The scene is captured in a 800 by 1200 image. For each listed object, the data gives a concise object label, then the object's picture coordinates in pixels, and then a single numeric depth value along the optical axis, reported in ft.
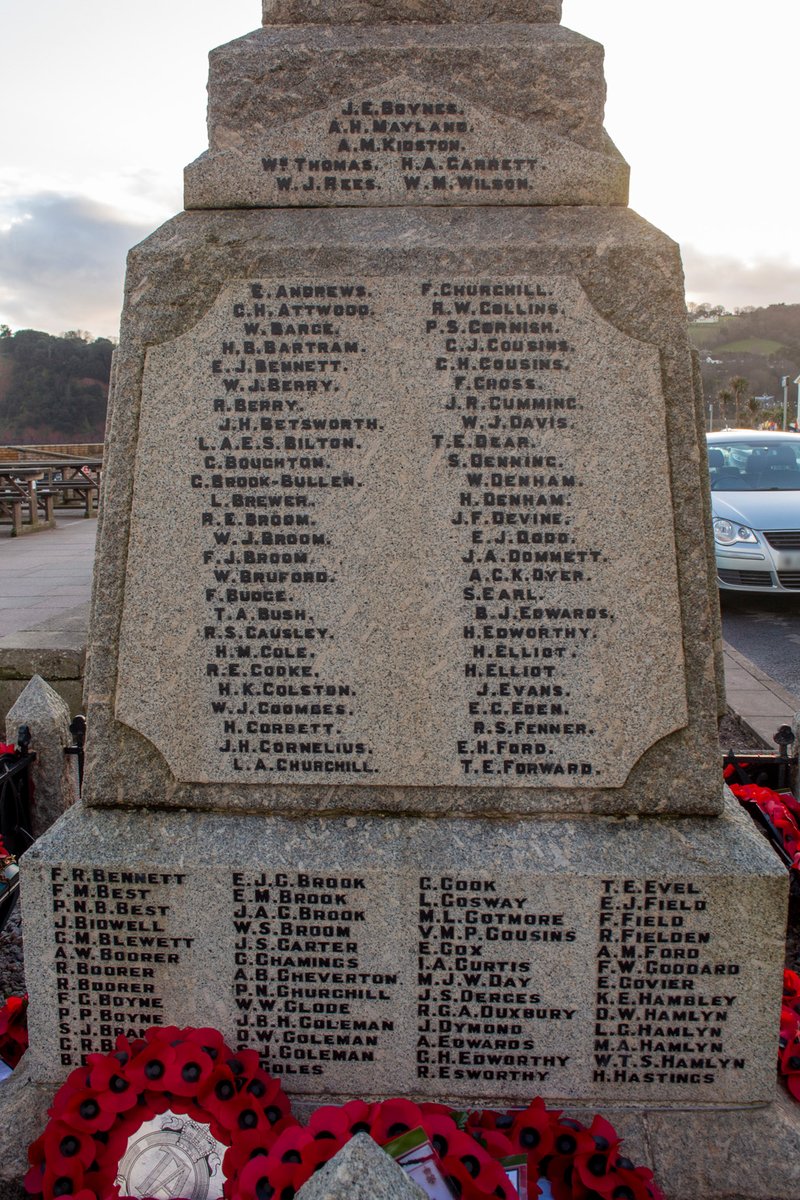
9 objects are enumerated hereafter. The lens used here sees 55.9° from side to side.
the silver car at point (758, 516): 30.50
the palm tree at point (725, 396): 272.00
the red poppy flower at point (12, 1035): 8.52
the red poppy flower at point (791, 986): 8.94
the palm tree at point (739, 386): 259.53
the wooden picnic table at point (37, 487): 50.11
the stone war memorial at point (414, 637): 7.47
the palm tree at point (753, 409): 240.12
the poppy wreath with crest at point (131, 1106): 6.56
